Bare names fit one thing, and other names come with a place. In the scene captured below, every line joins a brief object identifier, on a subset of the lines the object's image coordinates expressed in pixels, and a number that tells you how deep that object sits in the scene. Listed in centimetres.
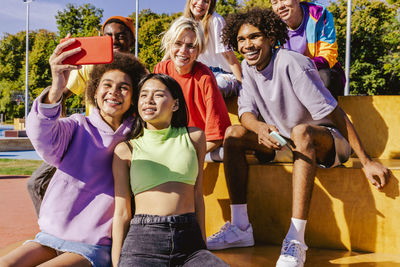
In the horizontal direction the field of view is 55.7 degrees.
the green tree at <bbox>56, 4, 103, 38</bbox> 2906
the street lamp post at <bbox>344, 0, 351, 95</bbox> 1461
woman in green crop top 198
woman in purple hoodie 199
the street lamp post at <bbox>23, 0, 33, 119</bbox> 3066
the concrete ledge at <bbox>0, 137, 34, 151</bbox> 1680
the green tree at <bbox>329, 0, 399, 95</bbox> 2508
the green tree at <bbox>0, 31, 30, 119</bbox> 3884
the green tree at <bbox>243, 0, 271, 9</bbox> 2386
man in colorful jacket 365
